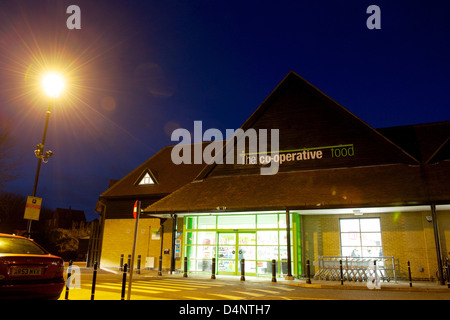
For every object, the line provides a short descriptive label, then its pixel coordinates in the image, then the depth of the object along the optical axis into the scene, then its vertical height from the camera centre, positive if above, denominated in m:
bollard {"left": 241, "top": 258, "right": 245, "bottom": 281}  17.10 -0.54
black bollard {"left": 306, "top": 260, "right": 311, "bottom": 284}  15.52 -0.72
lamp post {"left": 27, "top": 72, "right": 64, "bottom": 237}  15.84 +7.04
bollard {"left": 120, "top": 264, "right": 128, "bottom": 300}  8.94 -0.80
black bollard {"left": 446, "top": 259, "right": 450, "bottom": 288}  13.85 -0.50
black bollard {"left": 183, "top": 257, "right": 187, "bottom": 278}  18.51 -0.68
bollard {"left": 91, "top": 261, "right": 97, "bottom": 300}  9.14 -0.83
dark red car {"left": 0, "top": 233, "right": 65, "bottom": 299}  7.15 -0.39
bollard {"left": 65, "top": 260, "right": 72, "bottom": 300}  9.37 -0.94
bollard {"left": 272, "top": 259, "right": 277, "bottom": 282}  16.45 -0.54
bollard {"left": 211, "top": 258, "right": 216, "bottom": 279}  17.92 -0.43
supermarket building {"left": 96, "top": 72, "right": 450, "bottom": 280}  17.23 +2.74
